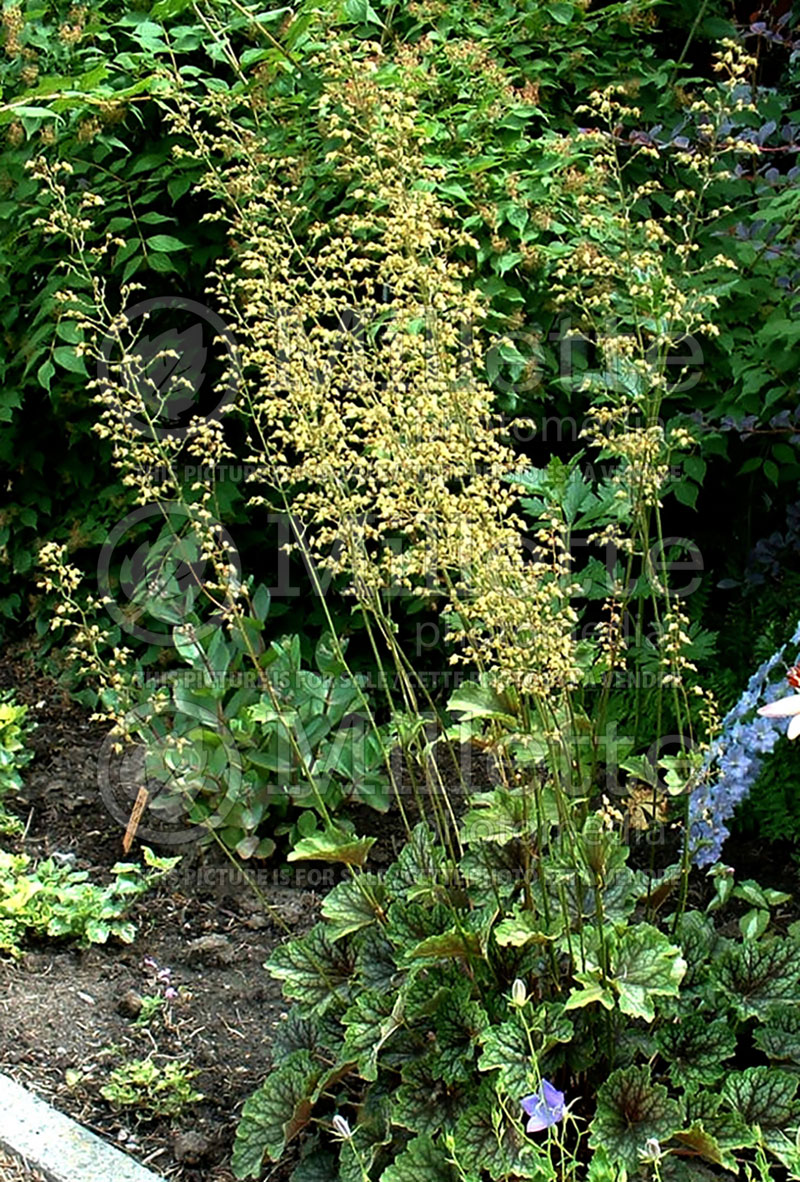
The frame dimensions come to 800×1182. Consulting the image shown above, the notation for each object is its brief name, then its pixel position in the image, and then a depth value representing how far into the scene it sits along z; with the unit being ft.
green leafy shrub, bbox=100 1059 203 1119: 8.68
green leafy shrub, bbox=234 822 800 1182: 6.95
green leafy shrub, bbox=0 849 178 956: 10.38
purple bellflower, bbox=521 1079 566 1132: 5.73
